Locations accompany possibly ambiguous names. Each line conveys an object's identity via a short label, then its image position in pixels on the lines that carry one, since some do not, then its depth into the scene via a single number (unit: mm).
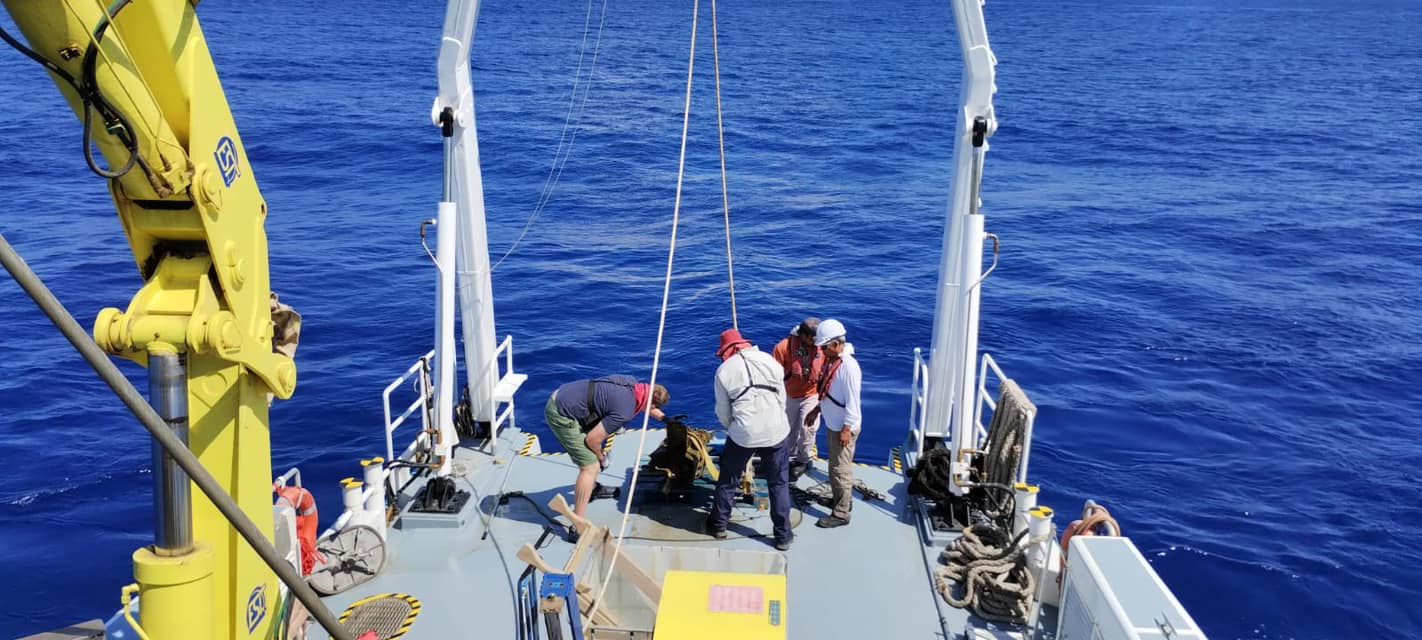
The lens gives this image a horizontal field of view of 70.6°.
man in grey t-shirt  7777
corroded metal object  8578
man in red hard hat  7383
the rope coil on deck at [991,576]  7059
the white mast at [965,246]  7996
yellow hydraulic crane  3467
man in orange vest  8399
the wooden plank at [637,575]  6570
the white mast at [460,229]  8297
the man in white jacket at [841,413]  8117
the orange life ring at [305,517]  7363
